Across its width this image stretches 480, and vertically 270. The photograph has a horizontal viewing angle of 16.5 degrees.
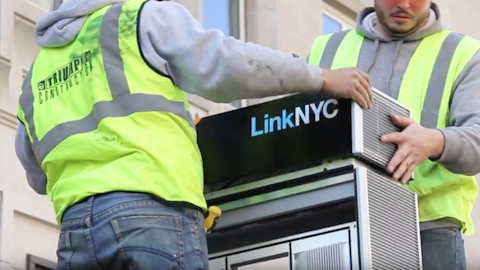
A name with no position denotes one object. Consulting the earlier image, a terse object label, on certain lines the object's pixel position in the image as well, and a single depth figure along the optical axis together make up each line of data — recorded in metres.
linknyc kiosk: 5.00
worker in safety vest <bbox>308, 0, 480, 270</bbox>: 5.24
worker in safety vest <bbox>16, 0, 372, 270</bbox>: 4.44
